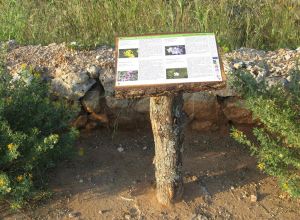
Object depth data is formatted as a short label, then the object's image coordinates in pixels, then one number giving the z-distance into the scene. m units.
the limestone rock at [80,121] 4.16
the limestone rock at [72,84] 3.99
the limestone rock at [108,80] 4.01
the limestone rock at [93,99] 4.09
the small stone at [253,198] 3.50
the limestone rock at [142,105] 4.12
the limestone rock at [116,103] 4.08
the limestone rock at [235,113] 4.03
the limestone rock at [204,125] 4.21
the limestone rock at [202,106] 4.06
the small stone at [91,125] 4.23
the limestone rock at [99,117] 4.19
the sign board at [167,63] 2.74
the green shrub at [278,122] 3.14
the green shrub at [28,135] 3.19
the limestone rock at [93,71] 4.04
